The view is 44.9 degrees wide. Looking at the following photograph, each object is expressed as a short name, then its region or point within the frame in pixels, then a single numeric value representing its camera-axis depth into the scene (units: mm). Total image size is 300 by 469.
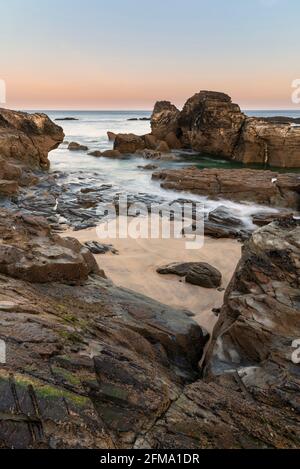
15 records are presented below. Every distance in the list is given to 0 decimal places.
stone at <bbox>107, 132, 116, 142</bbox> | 46050
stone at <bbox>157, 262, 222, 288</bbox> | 6859
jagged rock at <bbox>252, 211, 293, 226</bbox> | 12055
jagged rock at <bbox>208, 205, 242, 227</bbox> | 11400
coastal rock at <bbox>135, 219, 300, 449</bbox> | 2570
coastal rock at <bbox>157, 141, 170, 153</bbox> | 33719
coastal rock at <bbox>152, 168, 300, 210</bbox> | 14880
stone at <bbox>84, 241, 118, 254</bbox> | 8306
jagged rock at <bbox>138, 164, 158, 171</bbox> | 24616
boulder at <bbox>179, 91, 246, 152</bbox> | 31753
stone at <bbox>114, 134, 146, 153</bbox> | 32844
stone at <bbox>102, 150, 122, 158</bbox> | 30766
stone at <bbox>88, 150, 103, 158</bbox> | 31438
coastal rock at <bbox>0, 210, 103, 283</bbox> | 4598
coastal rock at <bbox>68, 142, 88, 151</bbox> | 36125
